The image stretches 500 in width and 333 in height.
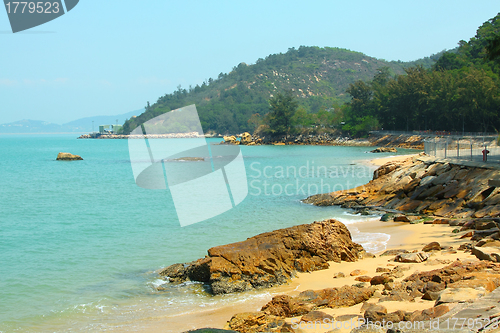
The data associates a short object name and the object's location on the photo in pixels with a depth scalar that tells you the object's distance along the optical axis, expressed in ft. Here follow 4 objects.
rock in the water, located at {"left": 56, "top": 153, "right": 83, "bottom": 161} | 232.12
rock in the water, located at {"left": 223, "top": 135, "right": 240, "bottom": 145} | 419.95
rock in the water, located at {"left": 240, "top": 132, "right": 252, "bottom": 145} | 419.95
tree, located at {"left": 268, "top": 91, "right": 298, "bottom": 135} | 408.67
